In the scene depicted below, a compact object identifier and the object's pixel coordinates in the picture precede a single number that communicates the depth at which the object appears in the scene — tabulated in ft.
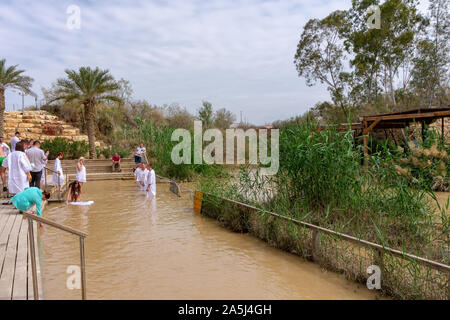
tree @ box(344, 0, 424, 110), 82.94
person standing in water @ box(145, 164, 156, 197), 41.76
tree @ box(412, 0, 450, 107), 84.79
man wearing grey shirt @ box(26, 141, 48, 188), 30.91
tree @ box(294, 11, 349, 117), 94.89
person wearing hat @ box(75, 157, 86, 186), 36.60
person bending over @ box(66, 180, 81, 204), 37.27
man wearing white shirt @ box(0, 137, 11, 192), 33.53
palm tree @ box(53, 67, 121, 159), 77.66
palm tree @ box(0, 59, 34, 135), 78.73
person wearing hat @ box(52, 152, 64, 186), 38.43
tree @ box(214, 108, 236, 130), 133.87
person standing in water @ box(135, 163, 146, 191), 44.88
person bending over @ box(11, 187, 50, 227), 19.99
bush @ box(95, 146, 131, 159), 80.89
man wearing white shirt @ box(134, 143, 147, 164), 62.68
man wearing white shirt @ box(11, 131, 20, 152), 39.26
